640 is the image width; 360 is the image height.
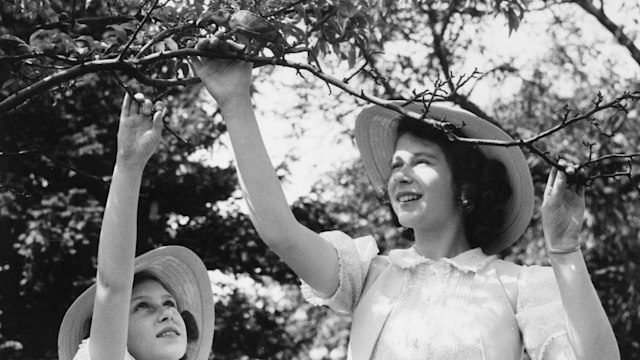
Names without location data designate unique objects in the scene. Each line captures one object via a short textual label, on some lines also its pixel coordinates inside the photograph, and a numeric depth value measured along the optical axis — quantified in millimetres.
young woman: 2240
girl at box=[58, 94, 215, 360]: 2375
